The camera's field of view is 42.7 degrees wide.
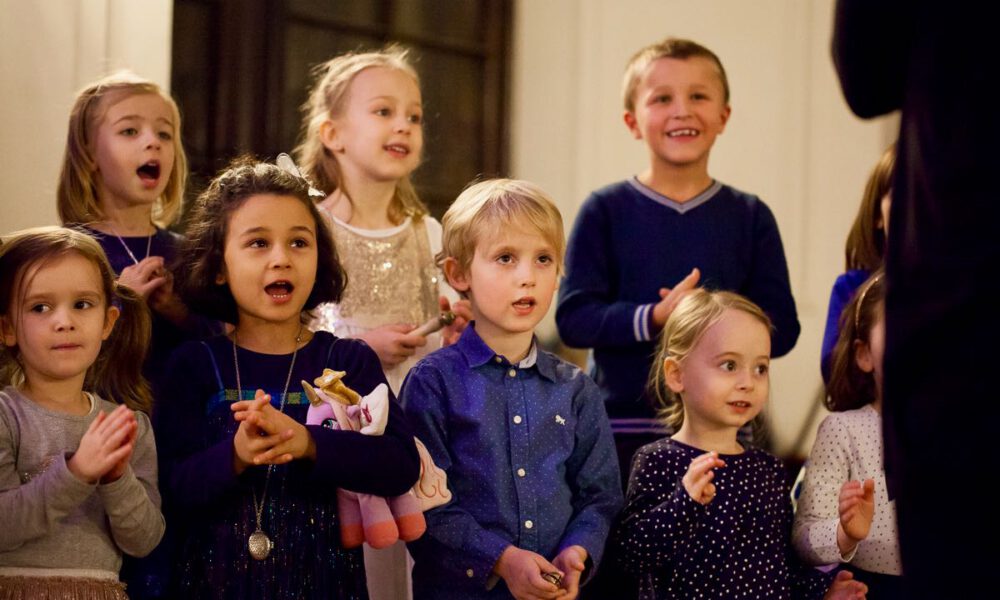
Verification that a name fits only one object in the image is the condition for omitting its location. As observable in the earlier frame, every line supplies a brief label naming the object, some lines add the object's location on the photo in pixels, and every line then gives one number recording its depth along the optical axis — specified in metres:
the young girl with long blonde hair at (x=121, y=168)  2.94
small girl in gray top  2.10
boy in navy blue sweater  3.19
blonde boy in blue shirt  2.50
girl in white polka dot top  2.75
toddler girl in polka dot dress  2.65
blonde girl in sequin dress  3.12
